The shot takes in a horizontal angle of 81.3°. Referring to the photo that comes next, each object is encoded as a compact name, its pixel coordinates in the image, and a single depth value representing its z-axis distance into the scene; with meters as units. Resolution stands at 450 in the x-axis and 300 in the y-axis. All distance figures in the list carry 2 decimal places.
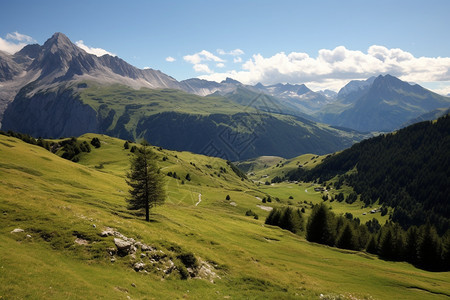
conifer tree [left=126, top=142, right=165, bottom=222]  50.81
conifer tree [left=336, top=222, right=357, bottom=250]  92.88
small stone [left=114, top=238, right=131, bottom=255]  31.11
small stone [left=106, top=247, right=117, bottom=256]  30.09
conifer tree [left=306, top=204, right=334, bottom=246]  93.81
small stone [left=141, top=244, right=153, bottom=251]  33.17
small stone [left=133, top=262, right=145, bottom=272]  29.80
